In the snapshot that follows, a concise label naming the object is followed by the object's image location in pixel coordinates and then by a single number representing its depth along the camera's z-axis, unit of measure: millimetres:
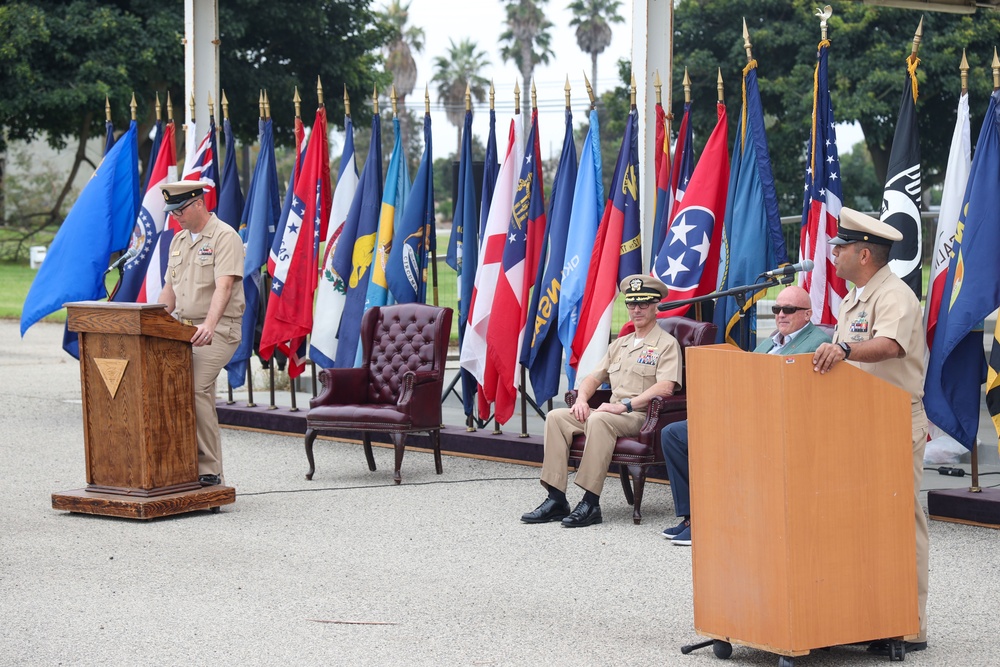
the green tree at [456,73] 69062
